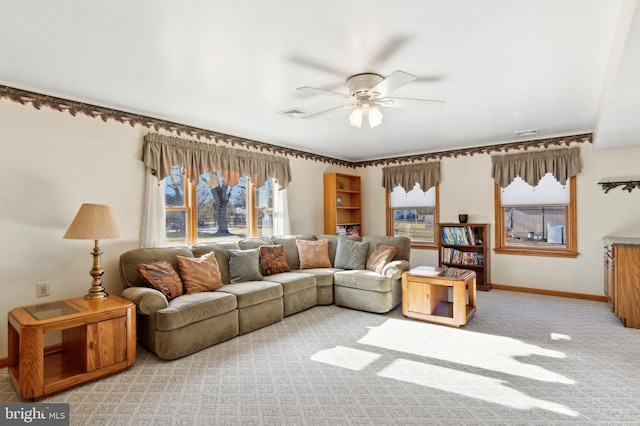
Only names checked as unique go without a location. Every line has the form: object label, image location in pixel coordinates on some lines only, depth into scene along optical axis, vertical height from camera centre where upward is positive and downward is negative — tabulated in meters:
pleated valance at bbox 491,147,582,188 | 4.87 +0.81
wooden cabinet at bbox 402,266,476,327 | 3.72 -0.89
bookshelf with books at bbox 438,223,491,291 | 5.48 -0.48
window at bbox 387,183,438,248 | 6.25 +0.11
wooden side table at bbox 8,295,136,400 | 2.34 -0.94
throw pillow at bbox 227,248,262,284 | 4.08 -0.56
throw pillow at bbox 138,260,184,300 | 3.28 -0.56
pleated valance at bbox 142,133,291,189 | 3.90 +0.80
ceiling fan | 2.66 +1.05
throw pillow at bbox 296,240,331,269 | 4.94 -0.49
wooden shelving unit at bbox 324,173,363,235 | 6.21 +0.31
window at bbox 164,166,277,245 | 4.21 +0.16
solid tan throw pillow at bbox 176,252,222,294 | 3.57 -0.57
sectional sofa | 3.05 -0.71
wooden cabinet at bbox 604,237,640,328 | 3.62 -0.67
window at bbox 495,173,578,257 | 5.01 +0.02
